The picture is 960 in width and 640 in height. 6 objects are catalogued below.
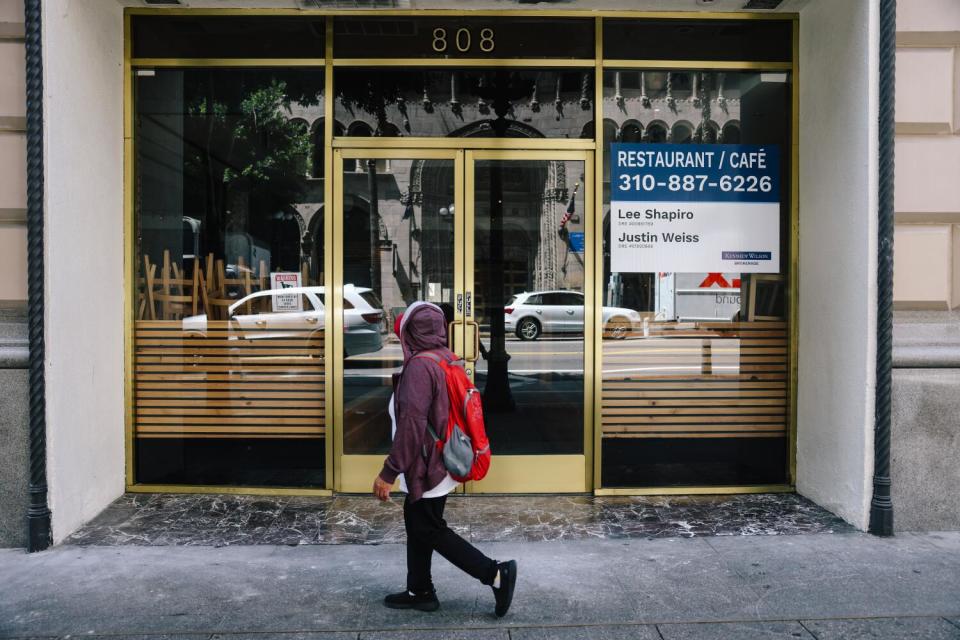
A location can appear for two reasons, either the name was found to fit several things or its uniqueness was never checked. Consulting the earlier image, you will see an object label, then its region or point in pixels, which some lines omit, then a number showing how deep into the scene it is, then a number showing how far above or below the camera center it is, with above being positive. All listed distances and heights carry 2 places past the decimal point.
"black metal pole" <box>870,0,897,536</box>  5.06 +0.40
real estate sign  6.14 +0.79
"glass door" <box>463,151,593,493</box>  6.11 -0.08
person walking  3.62 -0.80
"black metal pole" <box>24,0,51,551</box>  4.89 +0.15
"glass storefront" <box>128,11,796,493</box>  6.11 +0.47
